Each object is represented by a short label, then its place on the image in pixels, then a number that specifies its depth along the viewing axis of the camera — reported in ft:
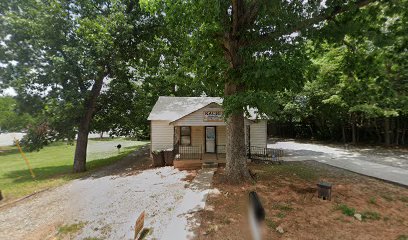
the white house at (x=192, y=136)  53.95
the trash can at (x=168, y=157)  49.01
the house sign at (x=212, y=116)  46.26
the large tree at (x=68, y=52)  47.29
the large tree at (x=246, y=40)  23.75
